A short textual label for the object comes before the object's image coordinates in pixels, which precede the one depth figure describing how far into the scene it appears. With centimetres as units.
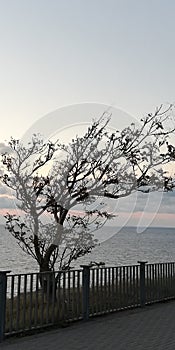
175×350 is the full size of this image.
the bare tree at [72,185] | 1373
